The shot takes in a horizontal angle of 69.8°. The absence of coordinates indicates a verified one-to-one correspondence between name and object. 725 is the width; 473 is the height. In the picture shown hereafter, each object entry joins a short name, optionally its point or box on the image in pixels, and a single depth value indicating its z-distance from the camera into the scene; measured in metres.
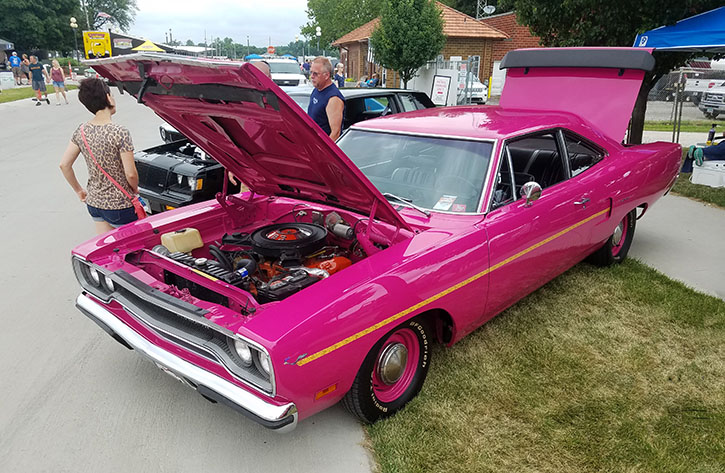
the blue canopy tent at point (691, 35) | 6.63
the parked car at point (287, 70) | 19.42
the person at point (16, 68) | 31.17
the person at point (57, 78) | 19.80
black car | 5.82
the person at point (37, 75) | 19.11
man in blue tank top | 5.45
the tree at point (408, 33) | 18.38
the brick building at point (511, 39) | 26.12
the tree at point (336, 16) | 39.44
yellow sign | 43.03
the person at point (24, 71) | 30.46
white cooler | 7.61
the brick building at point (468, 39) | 25.38
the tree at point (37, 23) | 48.69
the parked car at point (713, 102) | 17.55
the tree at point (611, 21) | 7.82
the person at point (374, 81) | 20.76
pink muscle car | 2.45
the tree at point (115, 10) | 73.59
